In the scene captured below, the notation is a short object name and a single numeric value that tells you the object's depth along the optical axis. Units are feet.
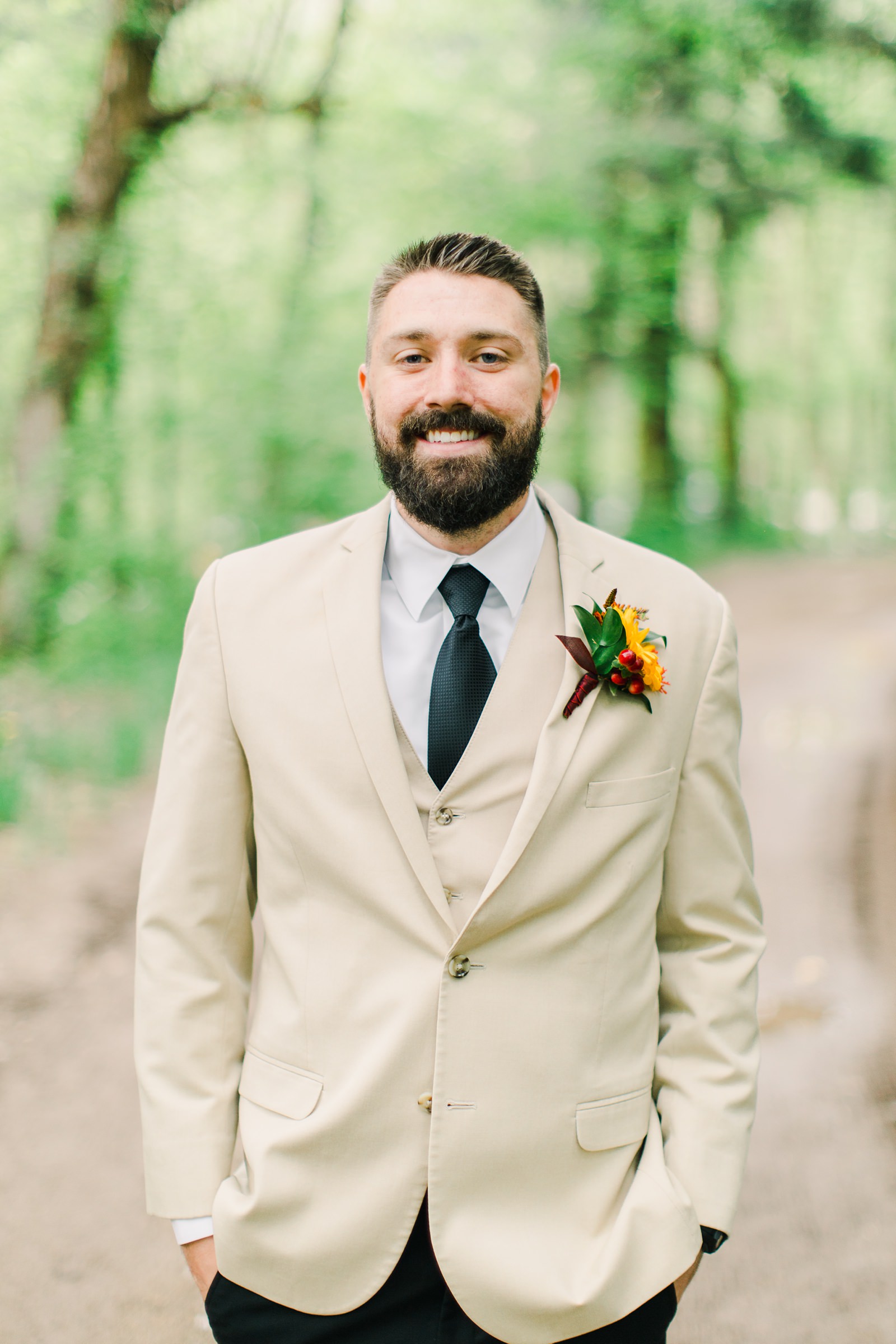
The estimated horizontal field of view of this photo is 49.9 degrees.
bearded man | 4.85
